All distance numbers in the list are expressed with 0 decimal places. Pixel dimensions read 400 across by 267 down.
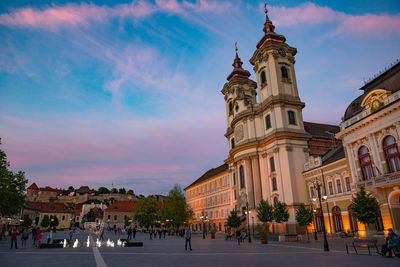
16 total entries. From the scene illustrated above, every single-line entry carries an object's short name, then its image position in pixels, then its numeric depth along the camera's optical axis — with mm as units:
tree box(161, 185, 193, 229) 65188
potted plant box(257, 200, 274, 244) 38969
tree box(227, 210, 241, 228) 45344
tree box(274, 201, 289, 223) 37344
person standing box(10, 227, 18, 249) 21438
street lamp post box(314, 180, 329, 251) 17994
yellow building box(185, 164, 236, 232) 61281
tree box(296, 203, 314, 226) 34375
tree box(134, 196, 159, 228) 75562
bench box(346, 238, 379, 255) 15082
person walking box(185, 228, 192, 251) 20638
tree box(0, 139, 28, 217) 32156
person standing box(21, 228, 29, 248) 22994
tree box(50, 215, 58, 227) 99125
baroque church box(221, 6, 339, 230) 42562
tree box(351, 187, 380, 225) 25375
